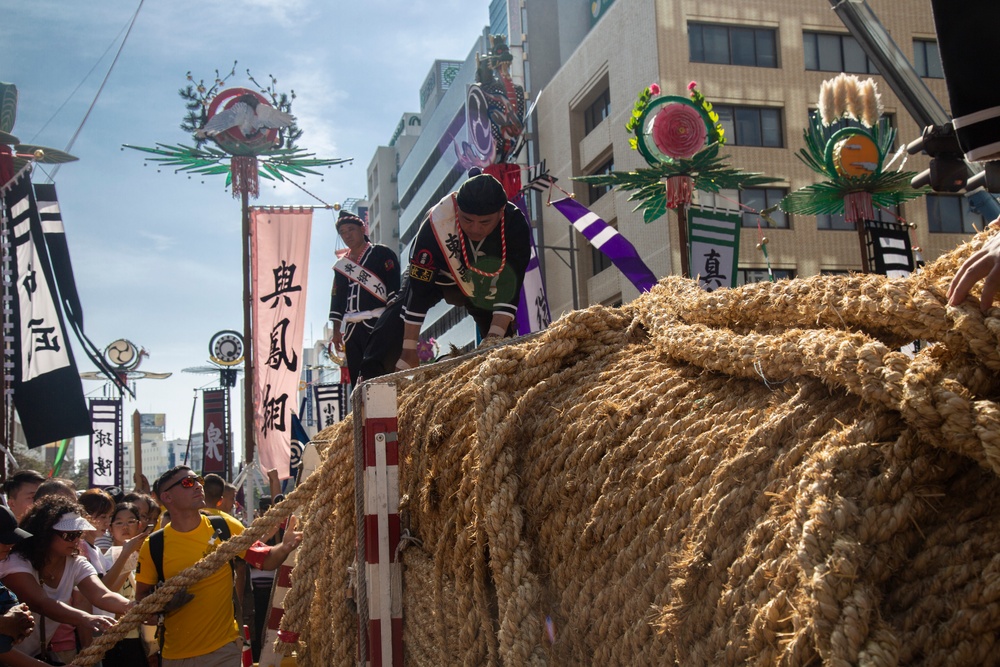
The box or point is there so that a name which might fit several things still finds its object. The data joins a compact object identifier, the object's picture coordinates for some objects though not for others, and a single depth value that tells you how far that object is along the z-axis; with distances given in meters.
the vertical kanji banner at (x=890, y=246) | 12.46
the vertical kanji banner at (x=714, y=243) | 11.72
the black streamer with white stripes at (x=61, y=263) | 12.03
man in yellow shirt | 4.75
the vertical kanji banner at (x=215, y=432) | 28.56
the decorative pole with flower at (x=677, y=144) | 11.85
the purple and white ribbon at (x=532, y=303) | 9.25
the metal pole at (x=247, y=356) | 15.08
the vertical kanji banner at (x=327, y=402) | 18.05
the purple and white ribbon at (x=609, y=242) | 7.25
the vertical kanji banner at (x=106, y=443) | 22.27
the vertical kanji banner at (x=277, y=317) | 13.81
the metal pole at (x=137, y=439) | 14.03
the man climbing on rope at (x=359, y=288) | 6.24
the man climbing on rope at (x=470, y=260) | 3.92
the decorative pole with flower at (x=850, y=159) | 13.13
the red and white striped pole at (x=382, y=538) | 2.65
